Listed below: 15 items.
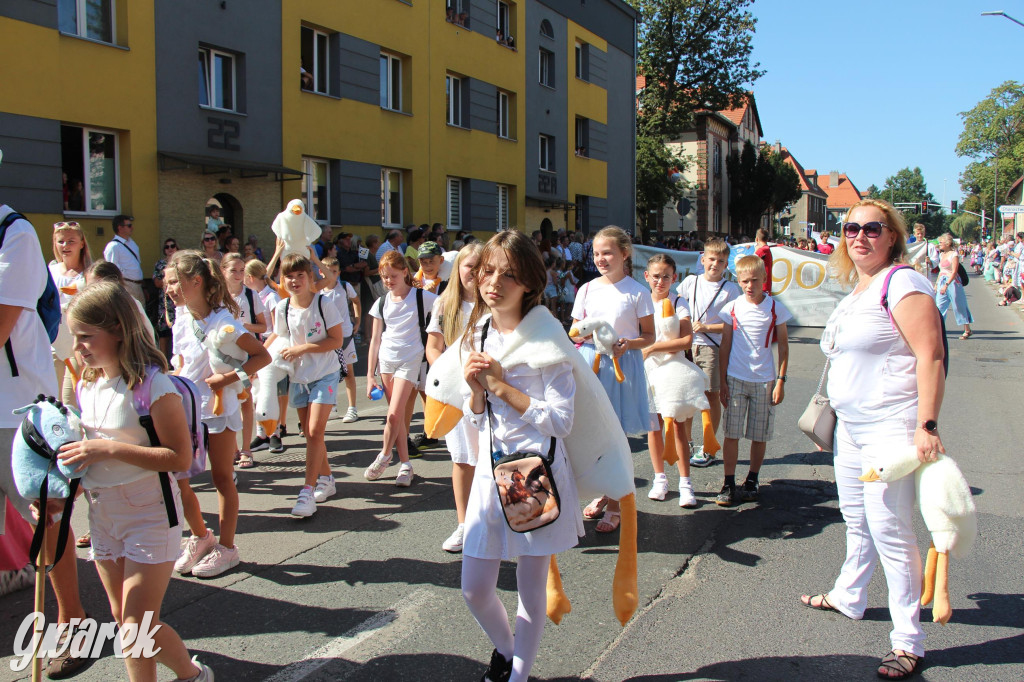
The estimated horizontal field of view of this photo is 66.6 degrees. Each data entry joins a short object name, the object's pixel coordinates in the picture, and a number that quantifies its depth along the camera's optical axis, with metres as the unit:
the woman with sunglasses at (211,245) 11.30
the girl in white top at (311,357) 5.25
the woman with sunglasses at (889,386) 3.13
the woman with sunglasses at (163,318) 9.76
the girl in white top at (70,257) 5.52
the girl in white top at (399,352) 5.99
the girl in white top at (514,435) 2.82
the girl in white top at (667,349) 5.38
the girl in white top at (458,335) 3.42
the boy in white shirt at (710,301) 6.07
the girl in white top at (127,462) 2.78
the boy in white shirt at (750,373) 5.47
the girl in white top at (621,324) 5.01
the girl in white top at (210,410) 4.32
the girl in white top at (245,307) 6.44
